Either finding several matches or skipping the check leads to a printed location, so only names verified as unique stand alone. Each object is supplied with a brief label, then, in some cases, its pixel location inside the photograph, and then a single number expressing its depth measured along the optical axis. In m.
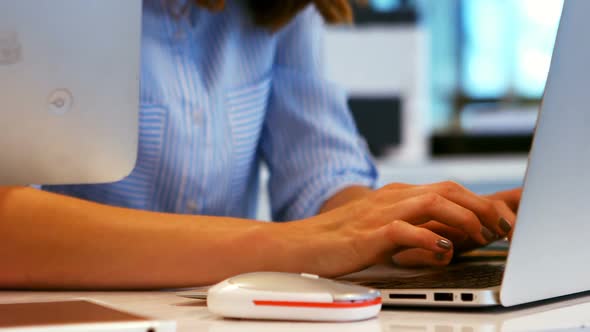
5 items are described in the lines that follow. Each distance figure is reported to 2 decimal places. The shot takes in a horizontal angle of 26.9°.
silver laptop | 0.73
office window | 3.66
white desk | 0.74
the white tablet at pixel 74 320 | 0.68
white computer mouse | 0.75
